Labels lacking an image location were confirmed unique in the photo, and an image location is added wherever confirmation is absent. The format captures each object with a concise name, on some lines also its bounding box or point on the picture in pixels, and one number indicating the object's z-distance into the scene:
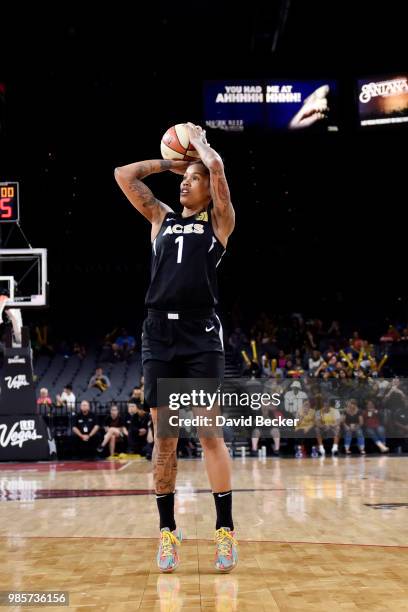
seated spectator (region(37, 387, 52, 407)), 17.62
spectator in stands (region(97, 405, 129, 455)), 16.50
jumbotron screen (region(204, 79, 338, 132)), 23.47
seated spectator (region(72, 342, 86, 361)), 23.86
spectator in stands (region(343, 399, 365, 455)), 15.75
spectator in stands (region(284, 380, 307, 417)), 15.05
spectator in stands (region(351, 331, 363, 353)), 19.30
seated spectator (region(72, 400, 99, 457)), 16.70
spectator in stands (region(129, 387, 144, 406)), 16.36
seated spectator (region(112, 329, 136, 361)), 22.92
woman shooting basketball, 4.29
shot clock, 16.09
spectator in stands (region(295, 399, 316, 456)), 15.17
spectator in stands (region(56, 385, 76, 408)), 17.95
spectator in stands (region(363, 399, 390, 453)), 15.82
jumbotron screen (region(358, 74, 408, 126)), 22.92
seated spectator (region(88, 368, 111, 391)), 19.73
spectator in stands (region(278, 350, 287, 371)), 19.04
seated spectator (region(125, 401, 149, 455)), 16.22
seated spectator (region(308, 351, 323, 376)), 17.97
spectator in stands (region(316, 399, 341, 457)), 15.57
